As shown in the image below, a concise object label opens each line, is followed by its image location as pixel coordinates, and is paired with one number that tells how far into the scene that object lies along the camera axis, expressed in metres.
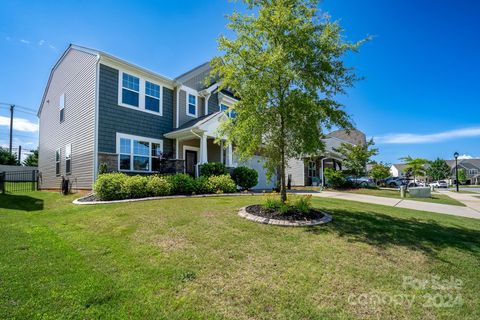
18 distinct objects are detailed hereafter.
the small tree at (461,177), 57.88
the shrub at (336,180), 20.03
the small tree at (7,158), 30.23
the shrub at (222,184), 11.17
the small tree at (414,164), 26.62
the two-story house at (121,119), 11.35
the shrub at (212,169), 12.43
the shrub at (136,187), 8.88
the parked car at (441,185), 44.98
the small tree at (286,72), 6.13
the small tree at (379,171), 25.34
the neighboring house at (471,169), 63.93
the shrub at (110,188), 8.62
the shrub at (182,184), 10.06
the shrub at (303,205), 6.35
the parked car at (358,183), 21.62
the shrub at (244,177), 13.91
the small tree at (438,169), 63.28
